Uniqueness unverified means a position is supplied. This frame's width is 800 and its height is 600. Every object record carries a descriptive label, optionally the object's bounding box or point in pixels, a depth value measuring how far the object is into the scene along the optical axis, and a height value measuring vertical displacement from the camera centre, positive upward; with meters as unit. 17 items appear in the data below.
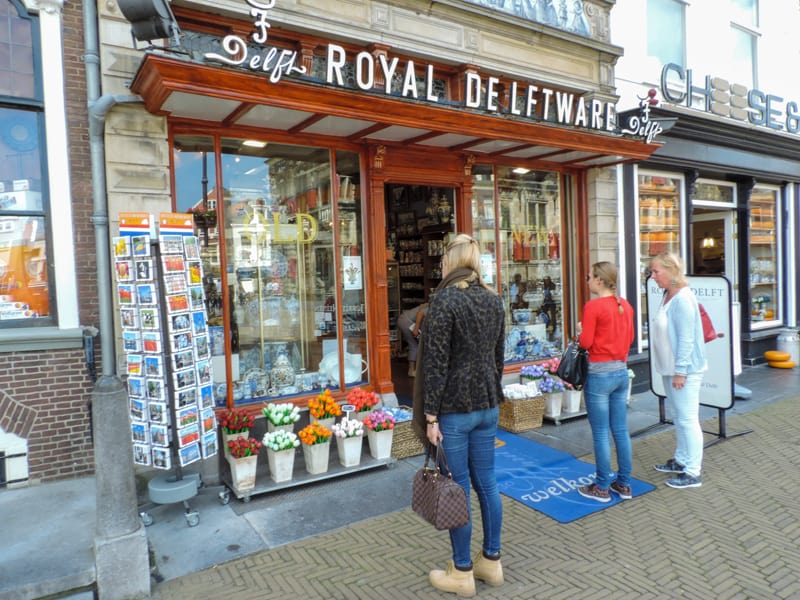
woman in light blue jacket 4.79 -0.79
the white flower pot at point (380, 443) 5.41 -1.62
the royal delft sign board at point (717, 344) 6.11 -0.89
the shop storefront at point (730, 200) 8.90 +1.19
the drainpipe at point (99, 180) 4.74 +0.95
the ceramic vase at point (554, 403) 6.80 -1.62
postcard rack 4.26 -0.53
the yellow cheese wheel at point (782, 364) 10.34 -1.90
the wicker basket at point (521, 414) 6.48 -1.68
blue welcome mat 4.54 -1.92
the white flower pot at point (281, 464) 4.89 -1.62
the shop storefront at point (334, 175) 5.01 +1.23
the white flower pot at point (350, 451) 5.25 -1.63
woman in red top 4.39 -0.77
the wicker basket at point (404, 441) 5.67 -1.69
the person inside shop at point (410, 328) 7.65 -0.71
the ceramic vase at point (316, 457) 5.06 -1.62
